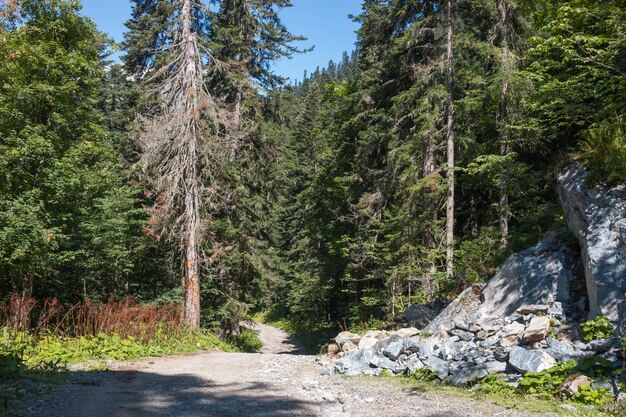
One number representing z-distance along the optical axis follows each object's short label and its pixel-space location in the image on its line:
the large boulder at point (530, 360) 5.67
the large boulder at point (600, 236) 6.25
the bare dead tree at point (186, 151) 13.22
